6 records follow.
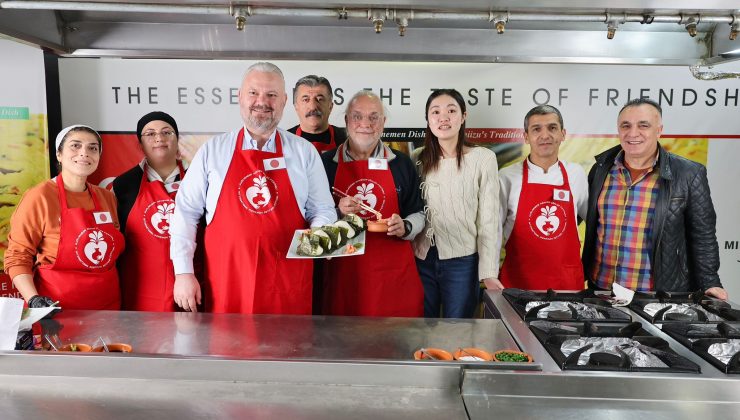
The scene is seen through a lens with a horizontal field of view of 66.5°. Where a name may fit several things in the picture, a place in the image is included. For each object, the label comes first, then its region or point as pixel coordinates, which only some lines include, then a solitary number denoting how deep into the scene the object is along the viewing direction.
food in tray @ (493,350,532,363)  1.44
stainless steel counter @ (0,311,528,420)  1.29
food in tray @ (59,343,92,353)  1.54
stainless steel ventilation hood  2.74
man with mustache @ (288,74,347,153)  3.13
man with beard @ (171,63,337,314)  2.42
